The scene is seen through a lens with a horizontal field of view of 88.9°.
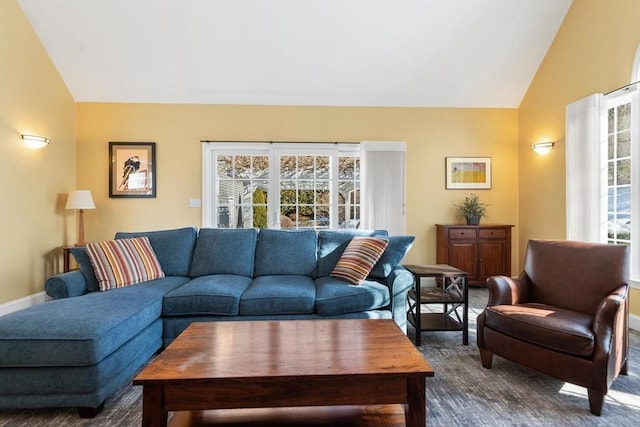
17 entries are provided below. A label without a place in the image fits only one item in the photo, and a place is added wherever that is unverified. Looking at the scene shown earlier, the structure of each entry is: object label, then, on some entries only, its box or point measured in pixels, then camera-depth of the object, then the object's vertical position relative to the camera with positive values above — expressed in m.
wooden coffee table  1.30 -0.67
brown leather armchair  1.81 -0.66
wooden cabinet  4.43 -0.50
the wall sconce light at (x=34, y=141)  3.61 +0.82
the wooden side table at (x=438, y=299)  2.69 -0.73
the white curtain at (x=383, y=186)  4.63 +0.38
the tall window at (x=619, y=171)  3.17 +0.42
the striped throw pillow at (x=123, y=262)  2.64 -0.42
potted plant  4.55 +0.05
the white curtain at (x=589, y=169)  3.38 +0.46
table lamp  3.97 +0.14
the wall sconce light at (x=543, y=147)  4.13 +0.84
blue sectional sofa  1.70 -0.61
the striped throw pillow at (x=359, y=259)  2.74 -0.40
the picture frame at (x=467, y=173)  4.77 +0.58
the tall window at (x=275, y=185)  4.64 +0.40
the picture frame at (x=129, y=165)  4.49 +0.67
